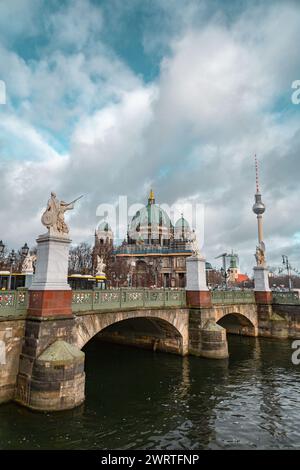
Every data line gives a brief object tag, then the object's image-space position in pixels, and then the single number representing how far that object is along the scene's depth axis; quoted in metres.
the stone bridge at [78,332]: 12.02
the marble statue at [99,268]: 30.81
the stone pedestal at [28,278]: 22.28
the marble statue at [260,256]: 35.62
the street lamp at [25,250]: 23.45
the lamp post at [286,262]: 45.32
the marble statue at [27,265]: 25.25
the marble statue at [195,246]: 23.64
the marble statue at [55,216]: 13.94
